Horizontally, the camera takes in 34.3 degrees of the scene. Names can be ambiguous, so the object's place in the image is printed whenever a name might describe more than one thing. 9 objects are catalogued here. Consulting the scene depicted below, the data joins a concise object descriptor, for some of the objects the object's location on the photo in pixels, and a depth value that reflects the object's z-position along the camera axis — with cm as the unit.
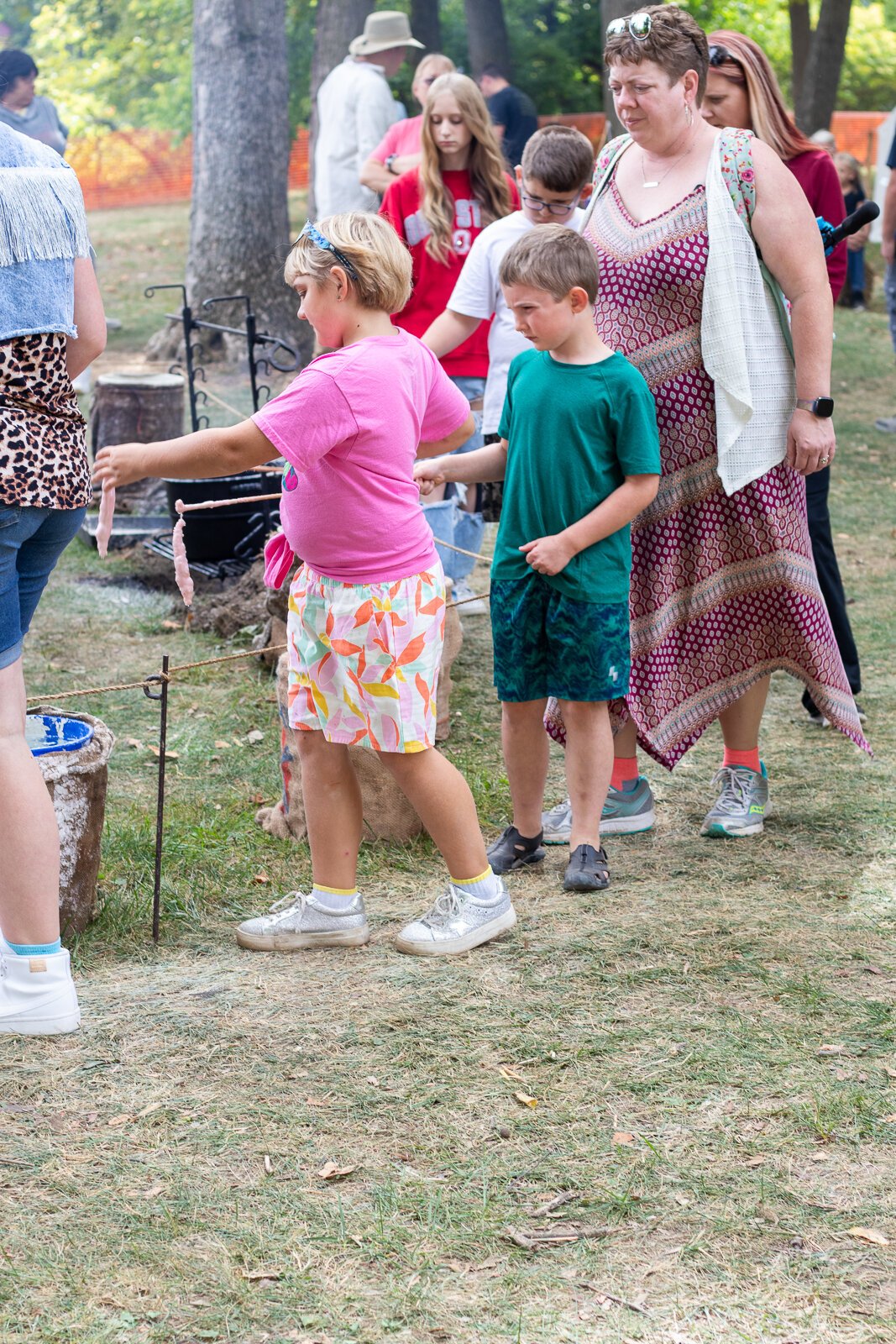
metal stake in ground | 337
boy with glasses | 445
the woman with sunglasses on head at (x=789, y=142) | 397
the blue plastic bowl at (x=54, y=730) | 357
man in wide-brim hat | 880
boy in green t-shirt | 336
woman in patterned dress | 356
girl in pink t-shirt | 286
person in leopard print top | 268
